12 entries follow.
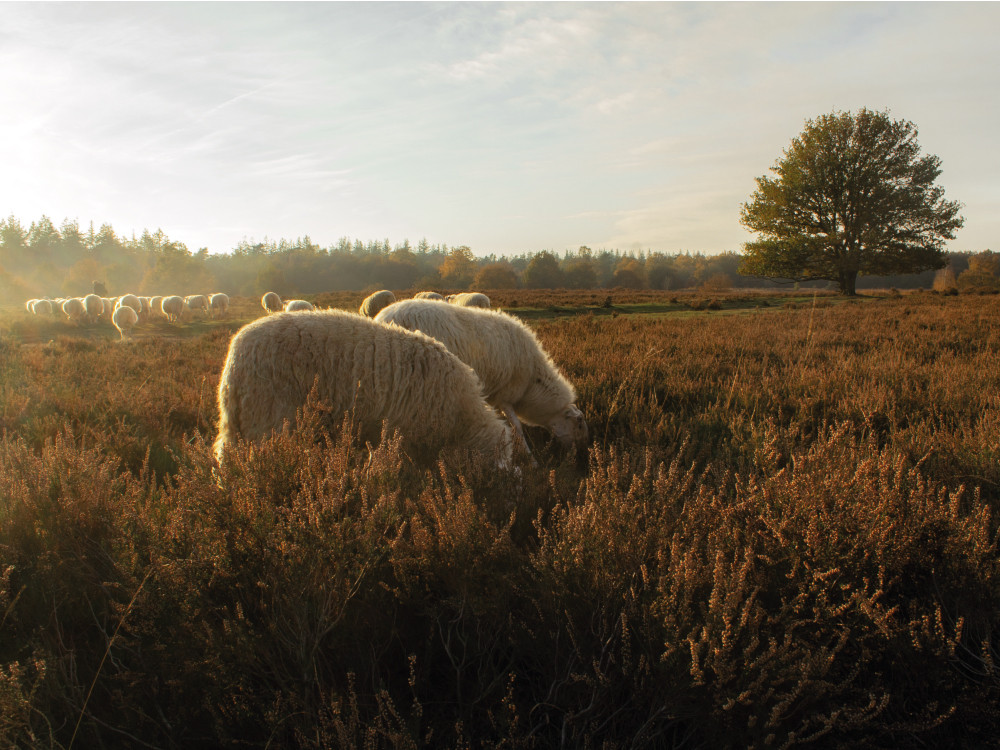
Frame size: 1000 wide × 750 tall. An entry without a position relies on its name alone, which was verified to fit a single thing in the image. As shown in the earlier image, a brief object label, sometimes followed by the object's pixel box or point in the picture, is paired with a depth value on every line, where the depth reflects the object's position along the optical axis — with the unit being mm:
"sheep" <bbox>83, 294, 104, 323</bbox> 26266
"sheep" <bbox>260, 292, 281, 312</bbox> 27141
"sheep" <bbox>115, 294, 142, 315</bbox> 26953
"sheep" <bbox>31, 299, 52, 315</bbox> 28812
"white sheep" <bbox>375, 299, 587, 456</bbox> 5141
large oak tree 30922
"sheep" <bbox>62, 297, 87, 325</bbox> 25247
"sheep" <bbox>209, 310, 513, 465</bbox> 3248
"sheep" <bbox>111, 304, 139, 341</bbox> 20688
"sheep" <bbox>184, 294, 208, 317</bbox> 31525
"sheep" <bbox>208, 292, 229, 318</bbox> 30228
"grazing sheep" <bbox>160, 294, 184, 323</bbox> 26234
